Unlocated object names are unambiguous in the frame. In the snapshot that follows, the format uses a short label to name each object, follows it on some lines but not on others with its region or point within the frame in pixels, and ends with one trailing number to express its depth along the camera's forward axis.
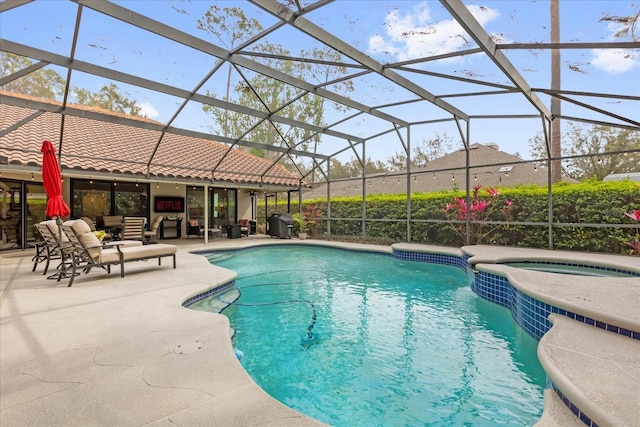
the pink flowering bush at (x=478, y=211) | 9.91
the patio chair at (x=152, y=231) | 11.30
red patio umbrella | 5.61
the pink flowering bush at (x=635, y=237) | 7.62
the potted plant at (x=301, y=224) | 14.59
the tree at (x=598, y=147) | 17.44
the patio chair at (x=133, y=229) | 10.41
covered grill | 14.32
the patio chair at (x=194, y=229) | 14.88
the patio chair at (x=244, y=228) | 15.34
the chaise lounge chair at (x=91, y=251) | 5.67
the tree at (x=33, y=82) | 8.21
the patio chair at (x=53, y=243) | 5.86
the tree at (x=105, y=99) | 12.99
